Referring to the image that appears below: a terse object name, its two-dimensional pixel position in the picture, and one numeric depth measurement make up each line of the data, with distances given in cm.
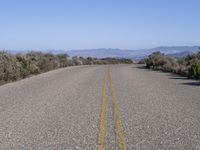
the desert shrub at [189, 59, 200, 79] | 3175
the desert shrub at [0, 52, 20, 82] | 2946
